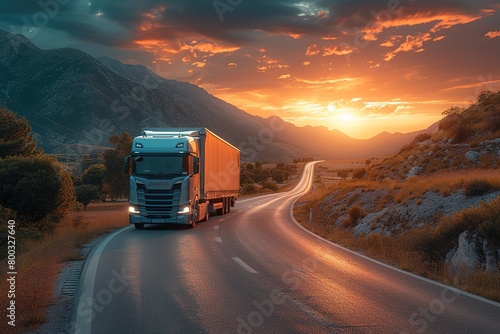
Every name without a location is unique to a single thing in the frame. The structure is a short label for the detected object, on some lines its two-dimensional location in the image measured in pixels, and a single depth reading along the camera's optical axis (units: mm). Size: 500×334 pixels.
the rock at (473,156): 29750
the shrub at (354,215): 22016
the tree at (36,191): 26562
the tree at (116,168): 62031
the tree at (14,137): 45844
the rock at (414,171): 33125
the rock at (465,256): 11511
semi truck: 20812
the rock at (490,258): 11171
